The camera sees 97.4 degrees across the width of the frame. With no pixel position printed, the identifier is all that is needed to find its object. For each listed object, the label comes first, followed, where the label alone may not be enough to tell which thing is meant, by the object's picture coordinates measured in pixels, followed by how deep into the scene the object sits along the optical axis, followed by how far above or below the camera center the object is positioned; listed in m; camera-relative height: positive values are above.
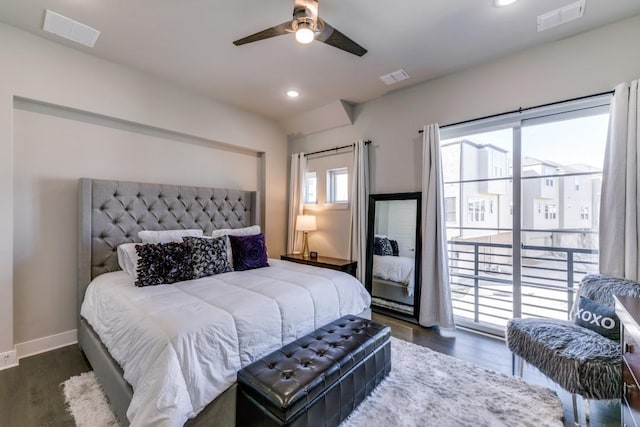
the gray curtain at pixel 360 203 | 3.90 +0.13
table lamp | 4.28 -0.17
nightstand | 3.73 -0.69
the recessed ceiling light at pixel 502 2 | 2.11 +1.60
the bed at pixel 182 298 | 1.55 -0.63
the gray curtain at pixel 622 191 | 2.16 +0.19
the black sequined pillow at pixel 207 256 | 2.71 -0.45
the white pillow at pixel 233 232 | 3.19 -0.26
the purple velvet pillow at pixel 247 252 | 3.06 -0.46
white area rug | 1.77 -1.30
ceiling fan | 1.86 +1.31
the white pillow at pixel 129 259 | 2.51 -0.44
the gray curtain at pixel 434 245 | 3.16 -0.37
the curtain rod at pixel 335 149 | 3.94 +0.98
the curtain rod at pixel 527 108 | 2.37 +1.02
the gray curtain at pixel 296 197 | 4.62 +0.25
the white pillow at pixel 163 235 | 2.95 -0.26
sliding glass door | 2.59 +0.04
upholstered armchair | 1.62 -0.85
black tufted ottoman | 1.42 -0.94
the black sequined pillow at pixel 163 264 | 2.40 -0.47
